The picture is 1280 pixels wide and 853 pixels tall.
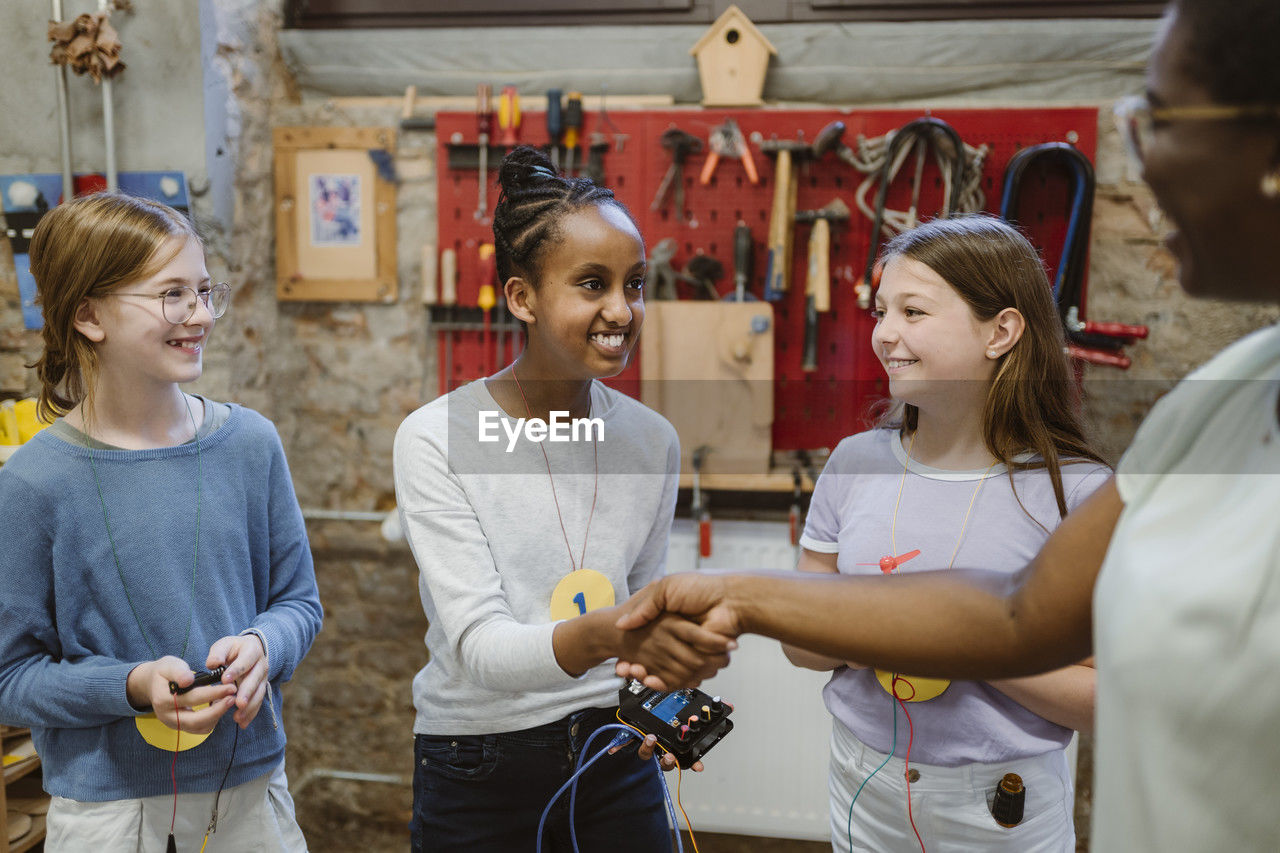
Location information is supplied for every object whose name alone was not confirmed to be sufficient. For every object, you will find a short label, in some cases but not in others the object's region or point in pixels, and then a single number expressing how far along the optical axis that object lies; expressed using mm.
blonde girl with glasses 1342
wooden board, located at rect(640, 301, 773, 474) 2652
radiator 2703
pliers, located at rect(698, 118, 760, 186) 2672
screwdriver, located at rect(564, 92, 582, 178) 2727
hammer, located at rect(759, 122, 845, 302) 2629
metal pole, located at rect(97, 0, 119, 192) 2523
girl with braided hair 1437
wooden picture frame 2924
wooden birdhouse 2709
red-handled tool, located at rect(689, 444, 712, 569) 2658
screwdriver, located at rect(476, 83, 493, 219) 2768
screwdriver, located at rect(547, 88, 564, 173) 2732
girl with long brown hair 1343
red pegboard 2656
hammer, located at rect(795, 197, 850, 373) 2617
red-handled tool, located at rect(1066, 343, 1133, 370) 2465
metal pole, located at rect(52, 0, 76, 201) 2539
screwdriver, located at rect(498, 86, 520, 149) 2748
